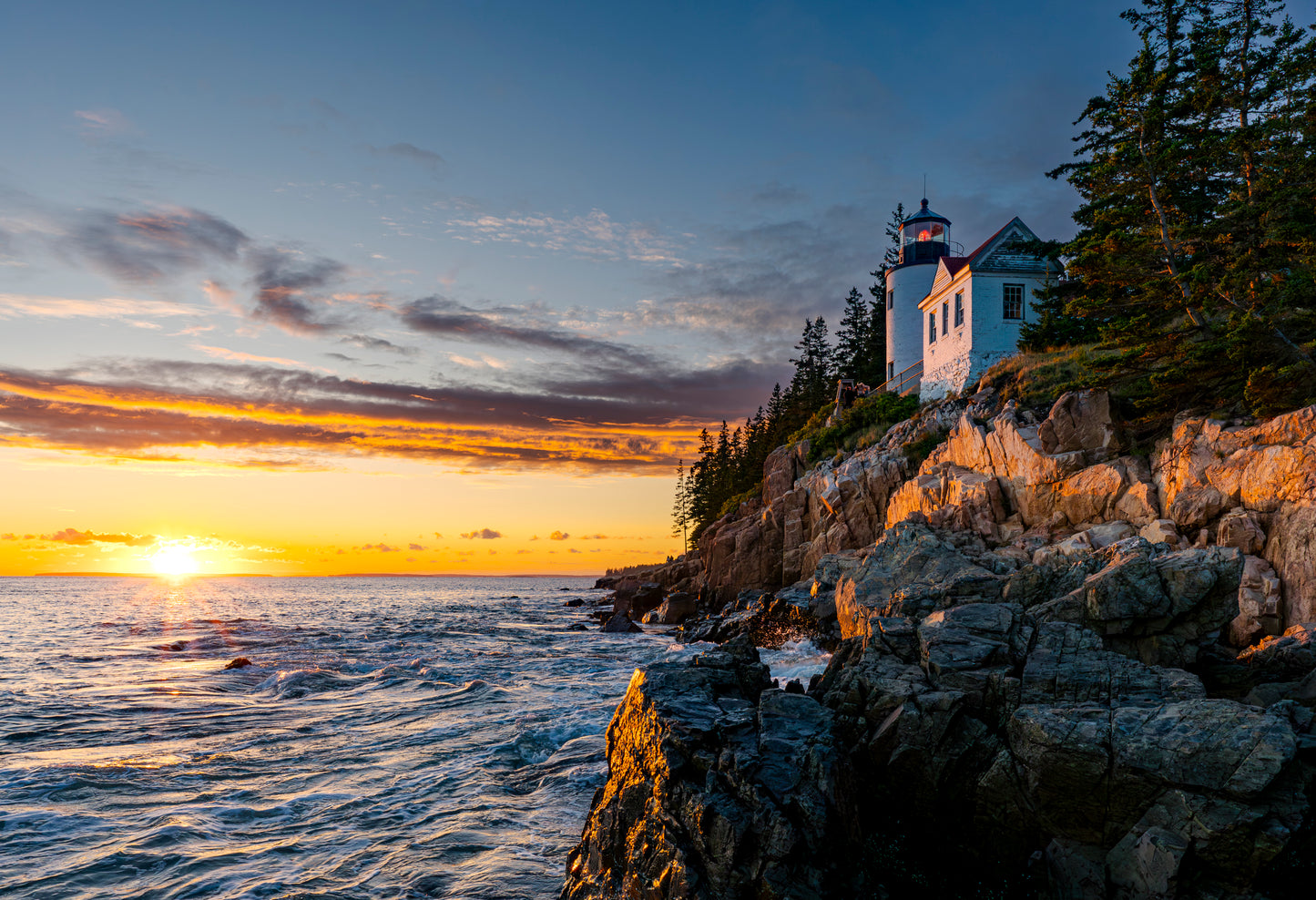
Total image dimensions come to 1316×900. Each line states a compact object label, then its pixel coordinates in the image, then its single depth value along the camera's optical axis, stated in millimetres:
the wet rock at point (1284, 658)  11688
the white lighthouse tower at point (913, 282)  51531
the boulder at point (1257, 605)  17219
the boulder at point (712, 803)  7465
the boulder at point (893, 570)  22047
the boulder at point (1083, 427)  25109
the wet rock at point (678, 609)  44438
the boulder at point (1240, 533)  18344
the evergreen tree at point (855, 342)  63625
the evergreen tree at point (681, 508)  114000
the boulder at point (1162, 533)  19812
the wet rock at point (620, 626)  41000
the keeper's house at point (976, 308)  38594
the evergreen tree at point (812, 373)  67500
